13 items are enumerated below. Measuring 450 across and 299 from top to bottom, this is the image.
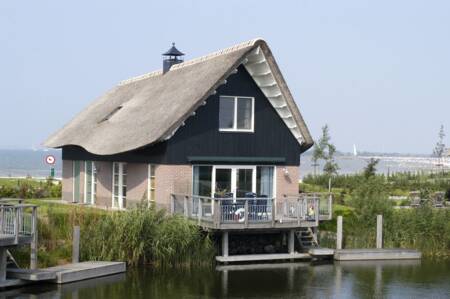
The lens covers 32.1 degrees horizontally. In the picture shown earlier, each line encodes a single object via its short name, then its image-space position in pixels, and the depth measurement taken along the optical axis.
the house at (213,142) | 27.80
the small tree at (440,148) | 60.84
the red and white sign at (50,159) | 41.97
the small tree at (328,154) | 50.00
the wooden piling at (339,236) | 28.95
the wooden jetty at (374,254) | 27.95
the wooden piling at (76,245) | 23.47
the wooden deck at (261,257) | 26.39
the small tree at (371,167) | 47.64
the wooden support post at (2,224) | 21.17
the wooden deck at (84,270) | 21.75
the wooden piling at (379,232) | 29.59
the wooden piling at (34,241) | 21.31
